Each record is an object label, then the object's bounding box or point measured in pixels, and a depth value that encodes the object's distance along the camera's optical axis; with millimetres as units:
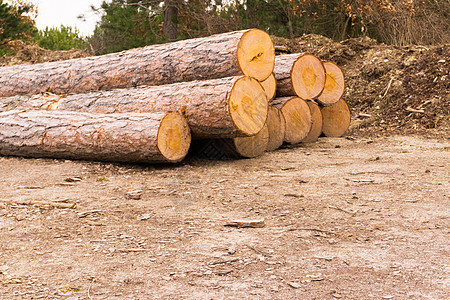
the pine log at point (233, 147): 5941
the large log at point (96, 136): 5223
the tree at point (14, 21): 15307
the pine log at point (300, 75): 6789
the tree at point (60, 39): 20562
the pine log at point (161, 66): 5711
